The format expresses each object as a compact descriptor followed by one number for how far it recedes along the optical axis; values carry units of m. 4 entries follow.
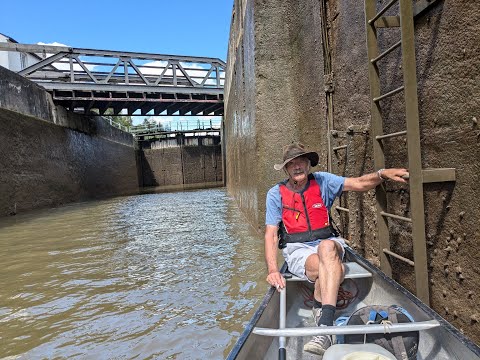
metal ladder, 2.73
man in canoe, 2.89
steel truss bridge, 19.08
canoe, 1.96
